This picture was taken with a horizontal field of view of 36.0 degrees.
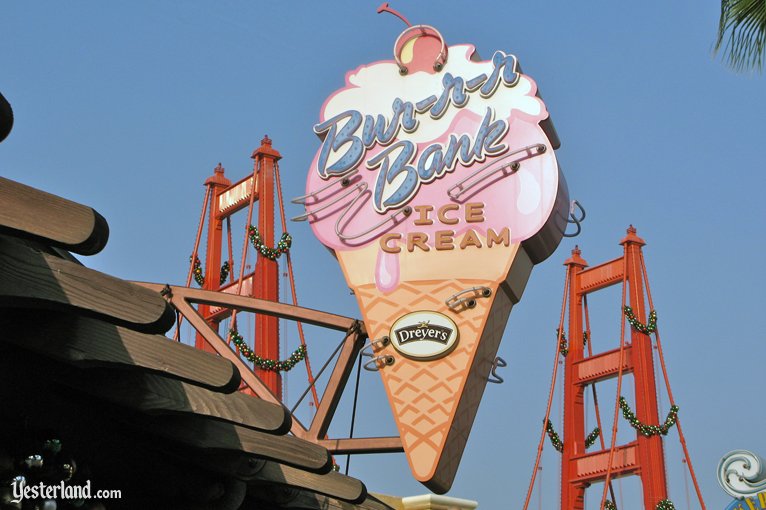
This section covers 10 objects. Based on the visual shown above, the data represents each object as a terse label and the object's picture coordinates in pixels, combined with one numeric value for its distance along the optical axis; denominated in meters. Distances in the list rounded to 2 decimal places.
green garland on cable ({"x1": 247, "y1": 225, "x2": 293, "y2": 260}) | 21.55
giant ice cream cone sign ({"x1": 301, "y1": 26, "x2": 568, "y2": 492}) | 10.62
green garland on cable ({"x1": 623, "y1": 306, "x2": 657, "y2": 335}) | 32.50
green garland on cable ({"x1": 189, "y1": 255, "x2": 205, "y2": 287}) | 22.88
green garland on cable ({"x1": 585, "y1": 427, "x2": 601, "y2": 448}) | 34.81
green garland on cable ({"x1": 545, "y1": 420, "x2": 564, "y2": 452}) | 33.94
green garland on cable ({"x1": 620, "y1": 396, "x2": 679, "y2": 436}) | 31.52
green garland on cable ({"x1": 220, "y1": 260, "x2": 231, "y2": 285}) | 23.95
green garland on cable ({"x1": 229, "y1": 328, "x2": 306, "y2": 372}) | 19.12
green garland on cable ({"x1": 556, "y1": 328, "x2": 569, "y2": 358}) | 35.69
